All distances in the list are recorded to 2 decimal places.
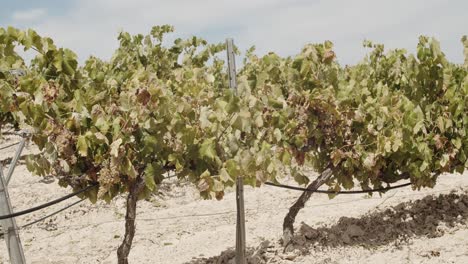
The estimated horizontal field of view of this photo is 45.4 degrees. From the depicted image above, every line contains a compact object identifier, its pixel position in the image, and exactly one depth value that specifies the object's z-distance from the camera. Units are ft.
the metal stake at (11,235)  14.65
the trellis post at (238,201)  14.84
